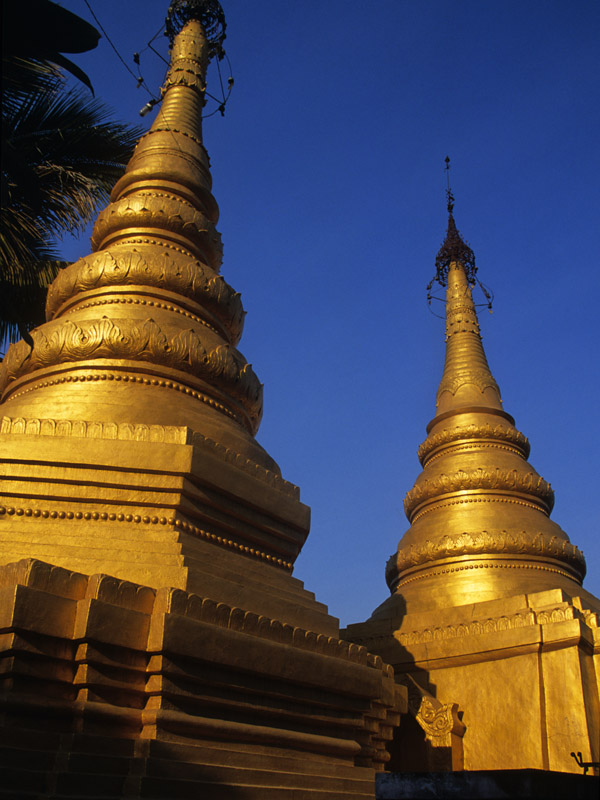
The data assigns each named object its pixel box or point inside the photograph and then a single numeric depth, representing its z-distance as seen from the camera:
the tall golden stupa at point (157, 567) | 5.66
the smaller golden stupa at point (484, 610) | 10.63
